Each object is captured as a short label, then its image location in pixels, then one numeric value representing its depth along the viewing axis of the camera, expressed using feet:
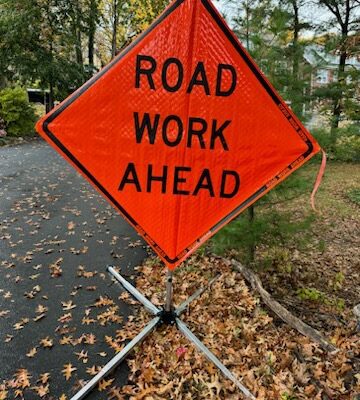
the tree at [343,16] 44.52
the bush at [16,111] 47.45
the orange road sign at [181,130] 7.30
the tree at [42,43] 49.16
